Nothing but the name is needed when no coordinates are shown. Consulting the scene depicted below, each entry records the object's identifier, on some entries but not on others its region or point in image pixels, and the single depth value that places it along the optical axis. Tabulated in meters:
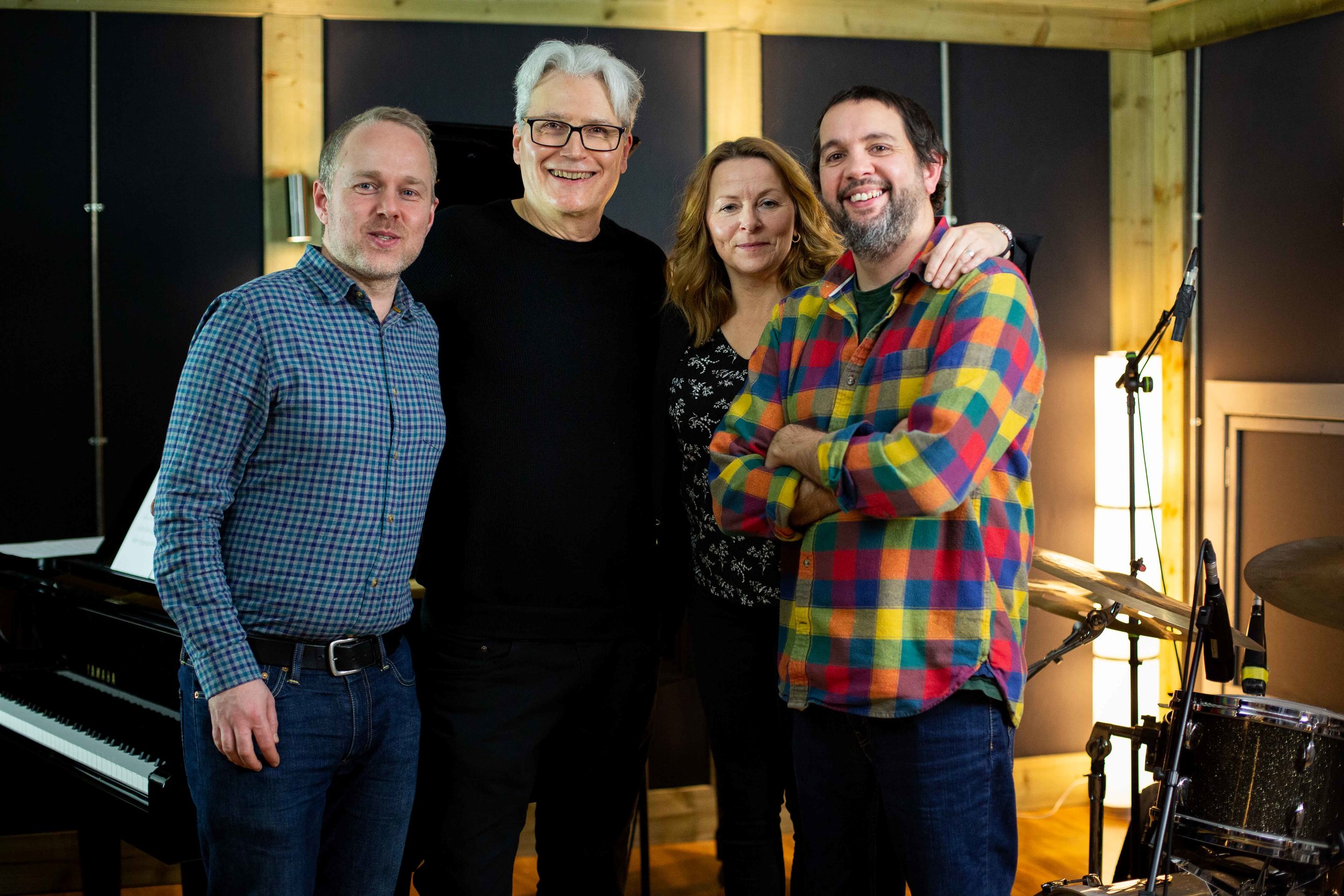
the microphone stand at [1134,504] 2.94
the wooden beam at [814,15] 3.52
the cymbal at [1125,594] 2.49
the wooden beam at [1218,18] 3.59
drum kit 2.44
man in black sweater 2.05
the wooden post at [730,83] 3.79
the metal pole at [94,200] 3.37
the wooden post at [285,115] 3.47
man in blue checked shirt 1.63
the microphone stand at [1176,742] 2.33
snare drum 2.46
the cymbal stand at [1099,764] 2.71
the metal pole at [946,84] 3.99
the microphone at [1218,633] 2.31
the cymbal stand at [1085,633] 2.69
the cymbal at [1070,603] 2.76
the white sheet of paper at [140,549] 2.45
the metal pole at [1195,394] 3.98
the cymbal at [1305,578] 2.43
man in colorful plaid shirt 1.55
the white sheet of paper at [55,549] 2.75
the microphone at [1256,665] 2.47
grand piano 2.11
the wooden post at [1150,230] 4.05
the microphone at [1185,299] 2.81
